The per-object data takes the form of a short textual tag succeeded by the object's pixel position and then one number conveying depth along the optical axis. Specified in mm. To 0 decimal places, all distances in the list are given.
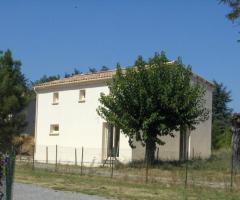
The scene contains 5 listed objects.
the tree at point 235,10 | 15580
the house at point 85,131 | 36812
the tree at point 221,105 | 73862
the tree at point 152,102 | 31984
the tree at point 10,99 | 45344
